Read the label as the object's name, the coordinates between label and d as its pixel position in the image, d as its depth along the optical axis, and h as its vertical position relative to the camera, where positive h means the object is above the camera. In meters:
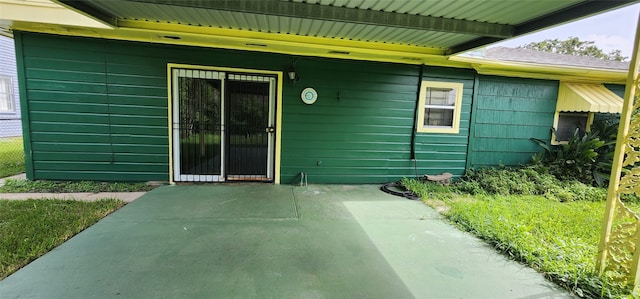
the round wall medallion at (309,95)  4.82 +0.43
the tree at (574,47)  19.06 +6.12
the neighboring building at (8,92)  8.37 +0.52
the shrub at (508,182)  4.83 -1.02
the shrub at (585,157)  5.21 -0.54
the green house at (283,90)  3.43 +0.53
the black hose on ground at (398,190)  4.45 -1.18
